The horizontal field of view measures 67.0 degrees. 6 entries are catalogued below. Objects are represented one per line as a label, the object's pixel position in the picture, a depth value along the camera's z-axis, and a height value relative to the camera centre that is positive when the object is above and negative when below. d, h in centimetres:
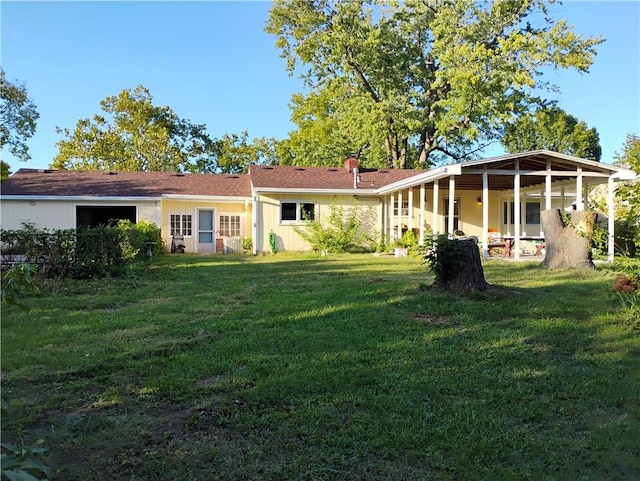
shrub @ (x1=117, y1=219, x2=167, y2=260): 1159 -1
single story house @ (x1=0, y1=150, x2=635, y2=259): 1780 +161
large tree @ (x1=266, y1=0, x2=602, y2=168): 2769 +1062
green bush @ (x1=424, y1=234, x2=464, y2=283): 781 -30
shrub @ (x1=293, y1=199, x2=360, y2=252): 1839 +32
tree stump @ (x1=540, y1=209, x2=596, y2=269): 1176 -17
